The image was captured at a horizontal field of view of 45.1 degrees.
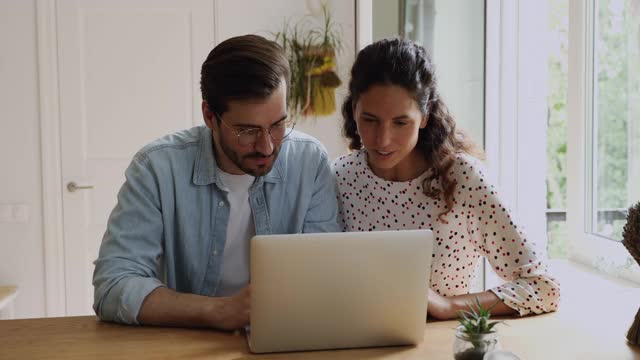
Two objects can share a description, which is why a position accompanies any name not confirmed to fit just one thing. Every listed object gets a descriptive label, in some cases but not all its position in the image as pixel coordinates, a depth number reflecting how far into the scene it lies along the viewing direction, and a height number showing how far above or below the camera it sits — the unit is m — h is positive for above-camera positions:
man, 1.62 -0.12
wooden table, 1.43 -0.38
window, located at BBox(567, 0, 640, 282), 2.40 +0.06
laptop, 1.36 -0.25
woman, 1.74 -0.10
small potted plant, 1.27 -0.32
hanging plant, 3.97 +0.43
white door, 3.91 +0.30
